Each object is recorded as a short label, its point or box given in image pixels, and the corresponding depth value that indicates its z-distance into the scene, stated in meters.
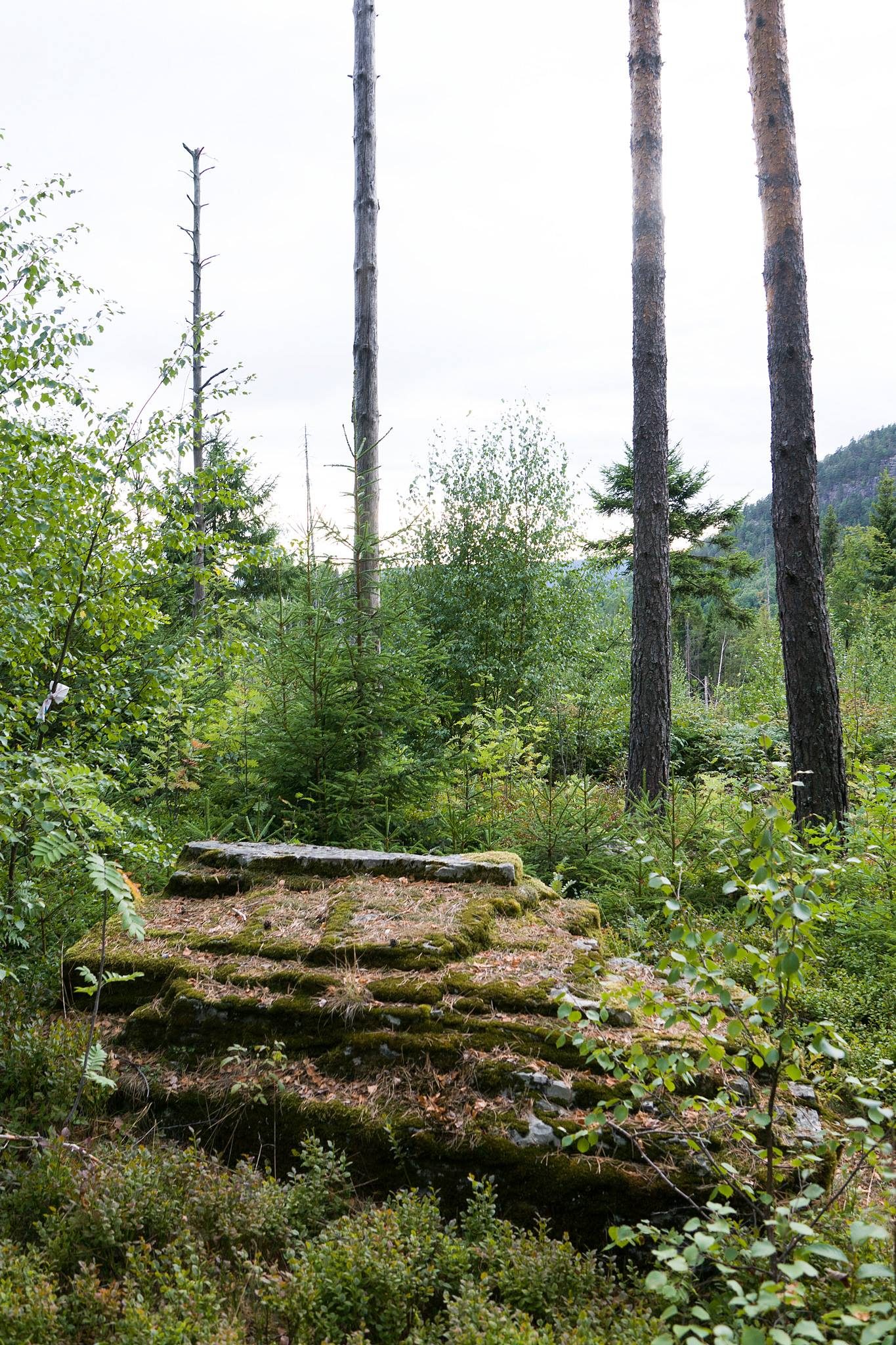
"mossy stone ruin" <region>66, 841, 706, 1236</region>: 2.94
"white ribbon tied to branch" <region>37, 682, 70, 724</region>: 3.61
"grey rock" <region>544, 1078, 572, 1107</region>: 3.10
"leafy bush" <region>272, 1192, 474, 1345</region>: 2.32
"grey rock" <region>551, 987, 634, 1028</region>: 3.43
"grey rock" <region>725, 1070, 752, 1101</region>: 3.10
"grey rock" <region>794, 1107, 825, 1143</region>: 2.94
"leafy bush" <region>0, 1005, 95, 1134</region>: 3.33
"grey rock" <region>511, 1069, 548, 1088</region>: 3.14
